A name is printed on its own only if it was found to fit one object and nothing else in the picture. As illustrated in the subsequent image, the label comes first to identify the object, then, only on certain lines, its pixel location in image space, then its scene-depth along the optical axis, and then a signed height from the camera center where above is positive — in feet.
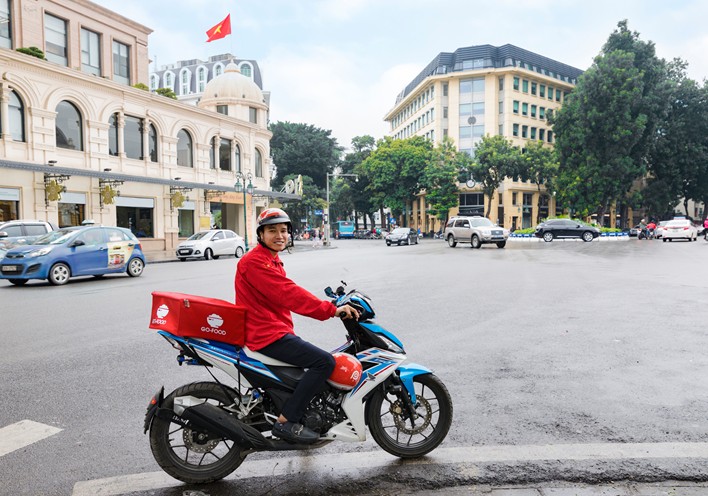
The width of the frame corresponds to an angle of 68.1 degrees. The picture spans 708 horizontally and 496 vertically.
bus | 247.31 -6.40
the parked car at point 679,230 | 118.93 -2.71
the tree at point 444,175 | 200.75 +16.00
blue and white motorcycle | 10.28 -3.83
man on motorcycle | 10.21 -2.11
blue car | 42.98 -3.59
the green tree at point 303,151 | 220.23 +27.44
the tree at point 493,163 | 185.37 +19.47
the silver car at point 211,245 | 82.64 -4.84
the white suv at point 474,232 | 98.17 -2.87
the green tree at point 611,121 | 144.66 +27.45
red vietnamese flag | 128.47 +45.62
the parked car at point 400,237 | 131.64 -5.10
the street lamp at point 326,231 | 147.07 -4.20
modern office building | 220.02 +49.81
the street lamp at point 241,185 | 113.70 +6.90
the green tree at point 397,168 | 208.13 +19.36
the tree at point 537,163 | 185.47 +19.27
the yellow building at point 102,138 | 80.38 +14.55
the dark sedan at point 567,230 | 123.24 -2.97
